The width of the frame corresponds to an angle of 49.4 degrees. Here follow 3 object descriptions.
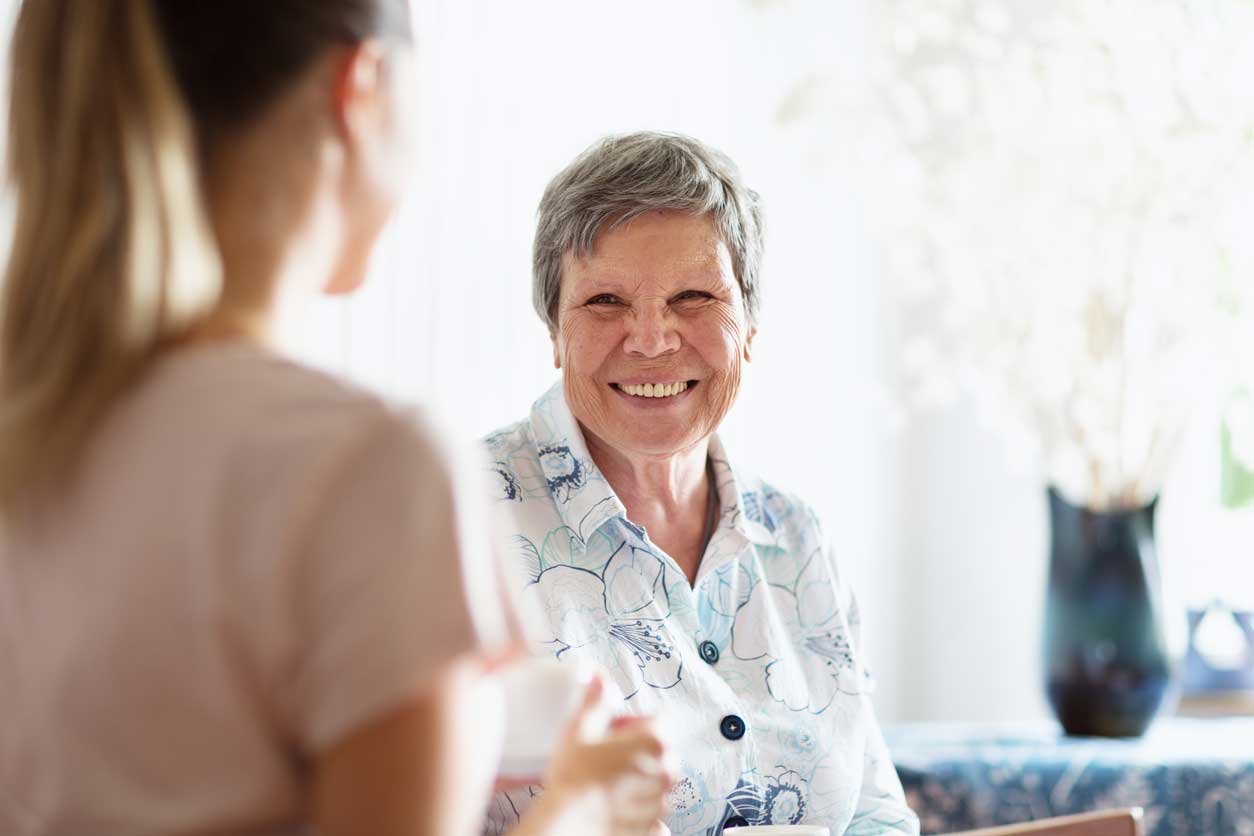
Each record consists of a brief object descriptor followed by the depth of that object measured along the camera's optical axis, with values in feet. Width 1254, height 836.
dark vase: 8.58
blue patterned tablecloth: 8.09
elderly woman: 5.31
